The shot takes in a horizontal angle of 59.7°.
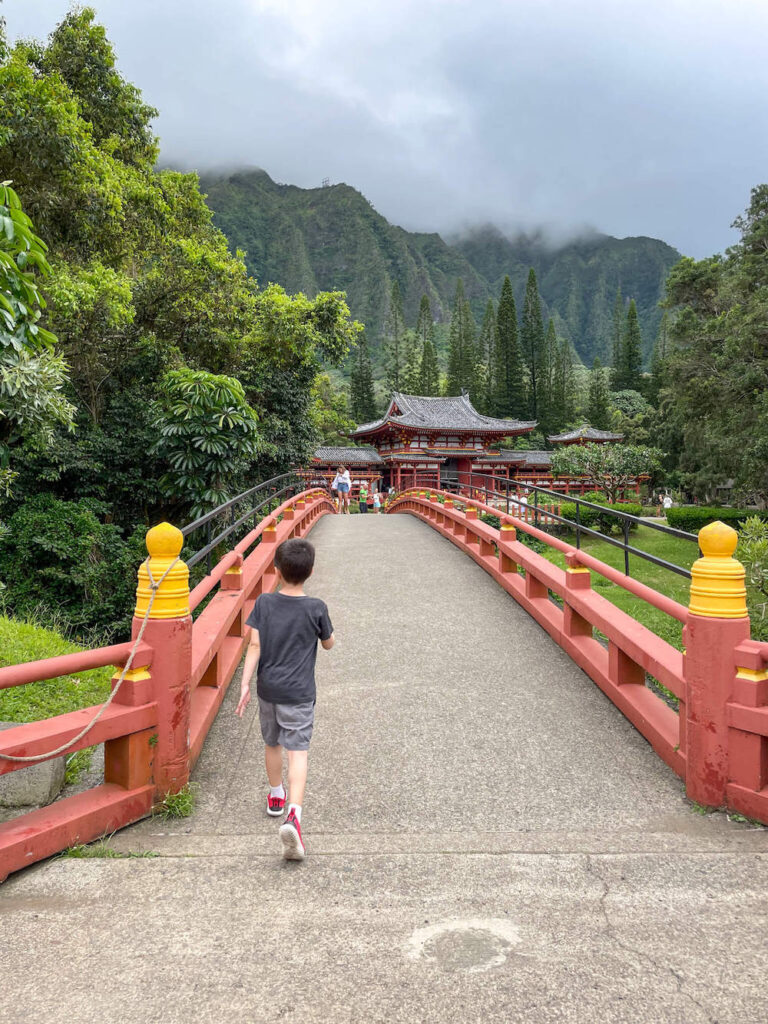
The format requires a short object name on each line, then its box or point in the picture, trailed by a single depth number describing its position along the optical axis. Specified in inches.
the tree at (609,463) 1114.7
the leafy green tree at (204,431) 553.6
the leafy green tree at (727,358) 701.9
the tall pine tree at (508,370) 2554.1
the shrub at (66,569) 543.8
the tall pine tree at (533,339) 2672.2
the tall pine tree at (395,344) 2977.4
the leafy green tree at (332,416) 1966.0
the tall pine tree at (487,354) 2571.4
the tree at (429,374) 2564.0
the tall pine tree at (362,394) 2455.7
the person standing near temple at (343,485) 893.2
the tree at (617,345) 2910.9
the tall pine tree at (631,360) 2832.2
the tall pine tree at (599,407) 2465.6
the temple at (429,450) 1635.1
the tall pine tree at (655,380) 2308.7
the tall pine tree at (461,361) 2571.4
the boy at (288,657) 120.2
